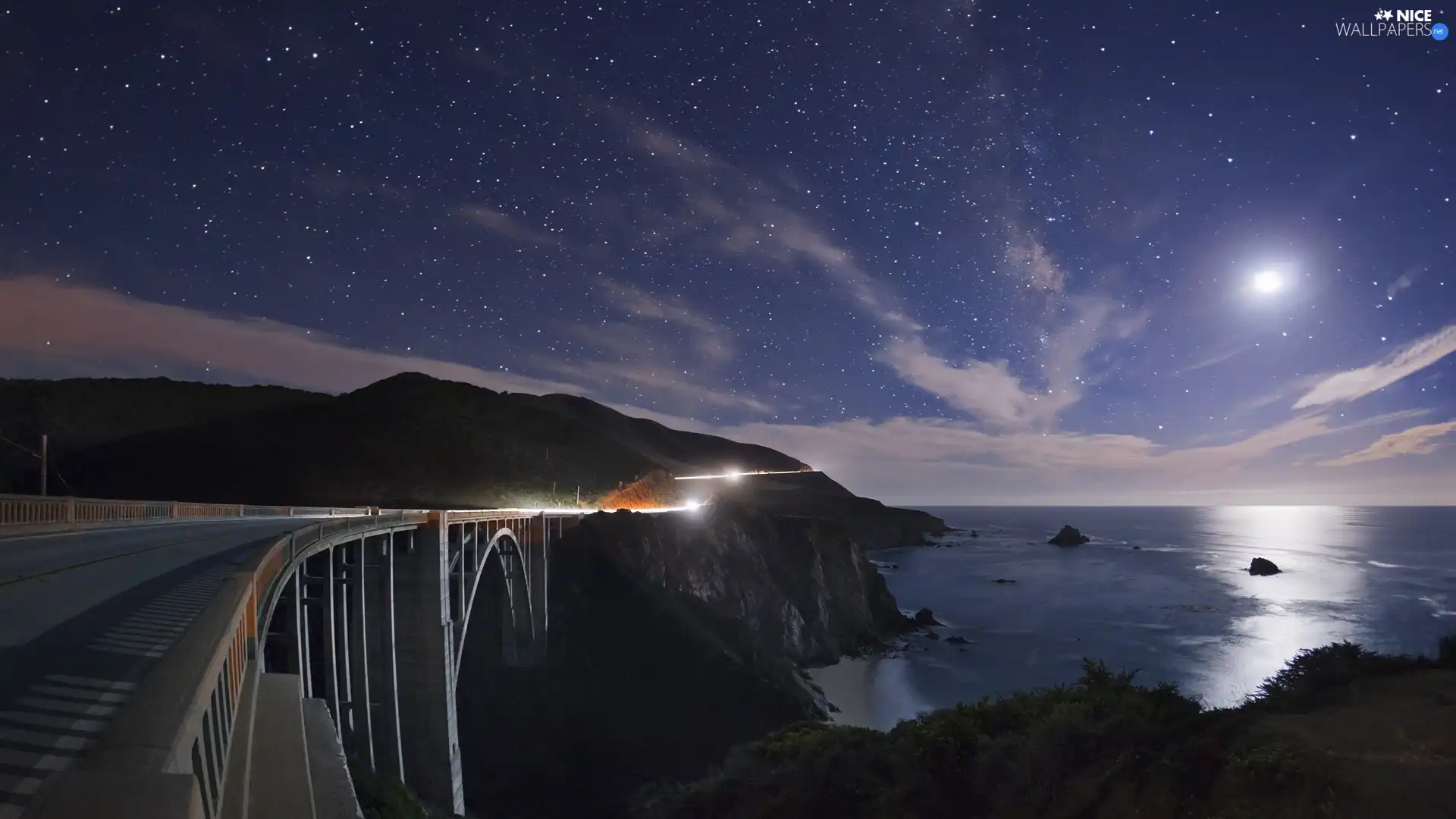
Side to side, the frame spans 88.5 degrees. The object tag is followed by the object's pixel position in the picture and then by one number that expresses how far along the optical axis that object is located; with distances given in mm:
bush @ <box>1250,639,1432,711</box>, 15062
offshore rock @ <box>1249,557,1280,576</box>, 102000
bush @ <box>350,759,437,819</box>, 12336
